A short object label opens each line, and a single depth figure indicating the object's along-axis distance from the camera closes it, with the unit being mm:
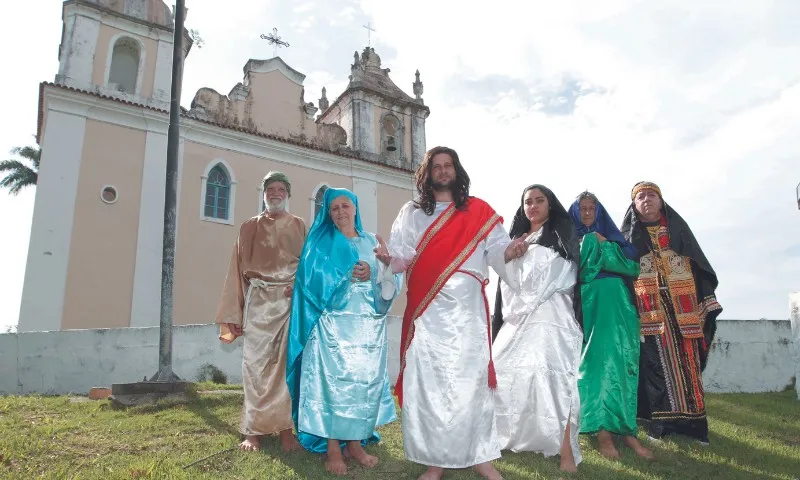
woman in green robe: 4020
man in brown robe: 3986
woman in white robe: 3650
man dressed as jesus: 3186
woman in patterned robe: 4551
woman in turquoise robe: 3520
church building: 12172
